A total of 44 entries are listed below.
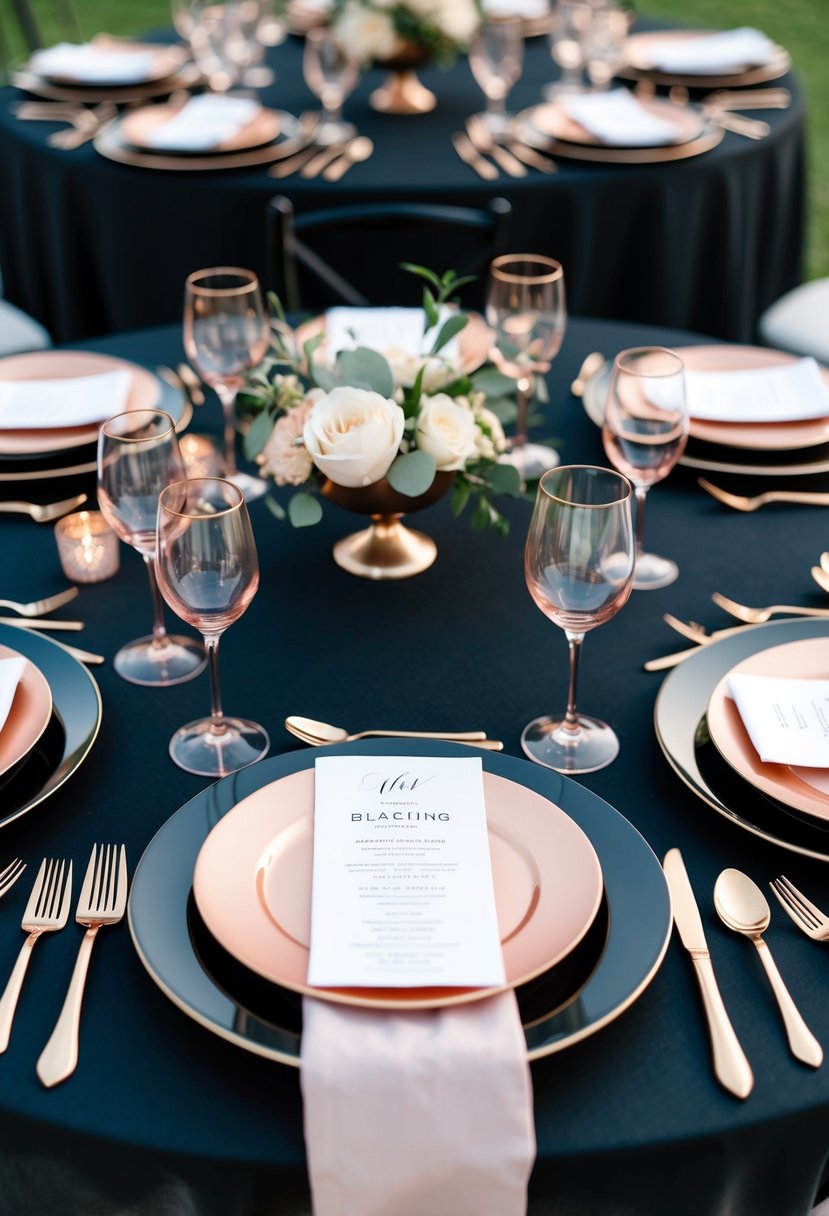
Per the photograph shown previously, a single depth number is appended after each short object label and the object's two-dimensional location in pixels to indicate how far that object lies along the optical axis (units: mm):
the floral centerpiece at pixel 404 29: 3020
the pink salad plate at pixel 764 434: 1671
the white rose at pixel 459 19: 3035
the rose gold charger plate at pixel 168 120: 2775
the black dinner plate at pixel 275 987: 871
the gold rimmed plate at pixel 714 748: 1078
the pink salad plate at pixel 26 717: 1137
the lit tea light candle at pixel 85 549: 1453
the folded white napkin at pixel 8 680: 1178
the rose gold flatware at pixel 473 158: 2725
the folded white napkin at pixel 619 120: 2816
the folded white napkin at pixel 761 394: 1720
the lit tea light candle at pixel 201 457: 1660
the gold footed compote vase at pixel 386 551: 1507
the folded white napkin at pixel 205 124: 2777
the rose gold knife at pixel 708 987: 875
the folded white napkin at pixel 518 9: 3934
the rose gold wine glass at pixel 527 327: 1681
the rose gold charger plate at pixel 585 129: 2836
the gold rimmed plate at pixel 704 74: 3320
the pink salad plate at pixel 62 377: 1665
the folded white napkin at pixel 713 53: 3365
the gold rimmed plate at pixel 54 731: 1115
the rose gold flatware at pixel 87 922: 882
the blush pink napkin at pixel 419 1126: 813
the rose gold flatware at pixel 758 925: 893
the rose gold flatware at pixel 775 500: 1611
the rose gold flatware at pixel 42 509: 1577
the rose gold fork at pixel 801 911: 988
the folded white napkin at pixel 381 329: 1899
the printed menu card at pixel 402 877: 893
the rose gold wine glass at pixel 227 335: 1629
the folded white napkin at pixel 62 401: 1704
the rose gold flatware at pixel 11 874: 1036
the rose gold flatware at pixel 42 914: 927
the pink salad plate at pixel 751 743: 1093
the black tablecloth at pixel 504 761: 851
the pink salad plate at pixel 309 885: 897
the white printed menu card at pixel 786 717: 1131
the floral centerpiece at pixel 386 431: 1293
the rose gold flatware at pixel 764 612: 1394
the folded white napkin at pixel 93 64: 3236
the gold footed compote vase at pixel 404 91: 3119
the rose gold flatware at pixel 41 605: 1401
